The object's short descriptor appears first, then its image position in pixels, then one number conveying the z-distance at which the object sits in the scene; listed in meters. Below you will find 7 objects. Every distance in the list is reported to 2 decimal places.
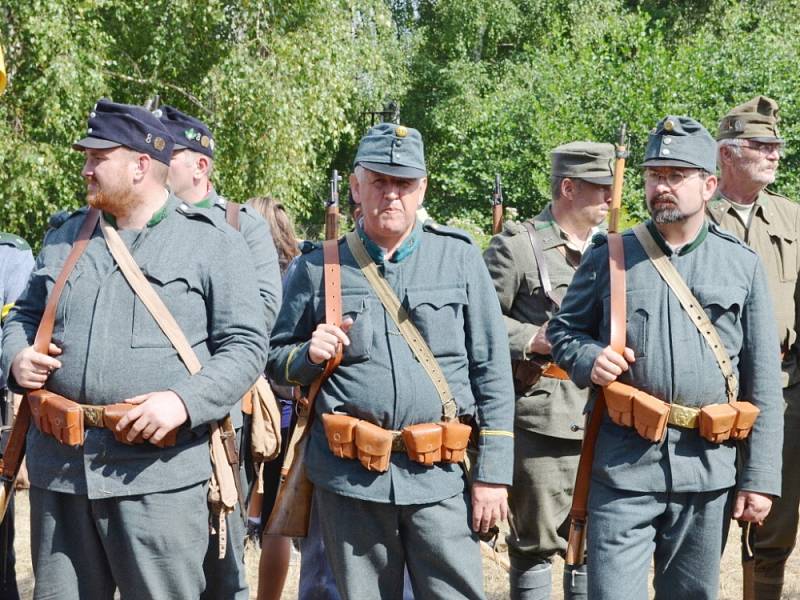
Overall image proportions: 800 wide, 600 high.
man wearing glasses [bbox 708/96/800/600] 5.29
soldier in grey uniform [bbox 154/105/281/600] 5.12
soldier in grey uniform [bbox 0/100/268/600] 3.77
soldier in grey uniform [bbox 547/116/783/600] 4.12
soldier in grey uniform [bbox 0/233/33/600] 5.09
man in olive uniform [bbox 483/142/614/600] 5.18
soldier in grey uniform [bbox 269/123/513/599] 3.95
